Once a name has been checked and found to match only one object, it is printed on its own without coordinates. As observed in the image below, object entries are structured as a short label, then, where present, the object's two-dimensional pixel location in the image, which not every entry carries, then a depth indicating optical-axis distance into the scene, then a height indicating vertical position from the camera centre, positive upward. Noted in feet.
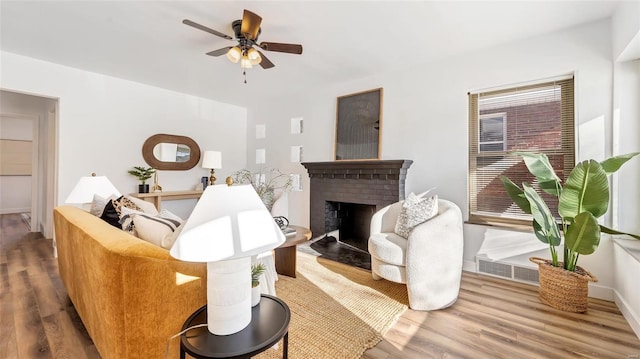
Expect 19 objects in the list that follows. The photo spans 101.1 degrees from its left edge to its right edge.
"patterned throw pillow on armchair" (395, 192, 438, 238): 8.04 -1.04
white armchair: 6.98 -2.26
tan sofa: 3.66 -1.71
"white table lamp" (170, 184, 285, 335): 2.96 -0.76
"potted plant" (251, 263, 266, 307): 4.19 -1.75
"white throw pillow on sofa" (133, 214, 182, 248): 4.74 -0.94
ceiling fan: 7.06 +3.85
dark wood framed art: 11.85 +2.50
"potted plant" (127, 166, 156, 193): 13.23 +0.11
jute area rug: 5.43 -3.44
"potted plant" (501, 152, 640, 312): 6.21 -0.95
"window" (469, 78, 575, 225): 8.41 +1.44
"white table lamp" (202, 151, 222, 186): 14.47 +0.98
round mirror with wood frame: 13.85 +1.40
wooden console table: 12.98 -0.95
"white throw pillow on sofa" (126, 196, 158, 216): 7.07 -0.81
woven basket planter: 6.75 -2.83
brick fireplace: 10.77 -0.54
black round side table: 3.13 -2.04
